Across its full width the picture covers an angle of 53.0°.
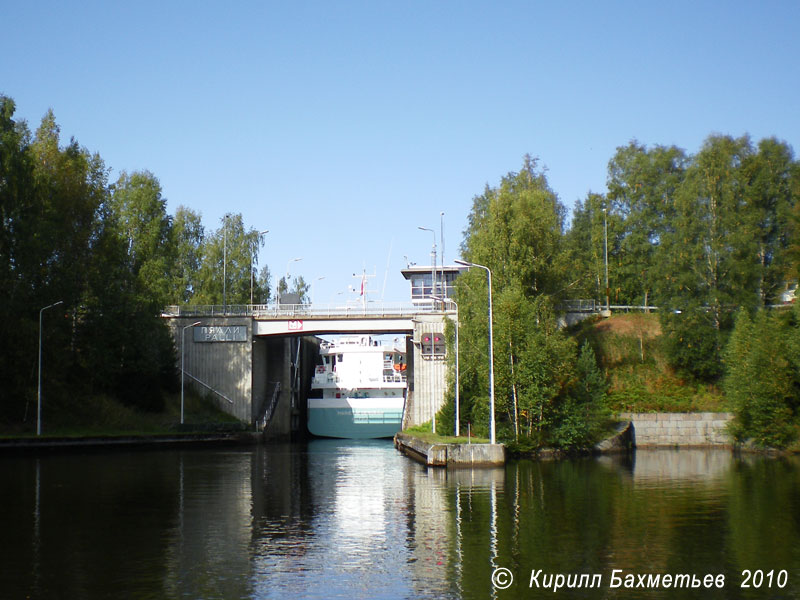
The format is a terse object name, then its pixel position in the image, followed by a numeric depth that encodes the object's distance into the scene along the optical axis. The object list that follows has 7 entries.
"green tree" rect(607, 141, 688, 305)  72.44
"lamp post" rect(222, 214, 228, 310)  77.91
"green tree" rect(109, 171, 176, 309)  74.19
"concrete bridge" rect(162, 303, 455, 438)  59.81
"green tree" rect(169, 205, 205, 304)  84.56
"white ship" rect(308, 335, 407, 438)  73.62
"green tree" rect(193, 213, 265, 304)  84.38
